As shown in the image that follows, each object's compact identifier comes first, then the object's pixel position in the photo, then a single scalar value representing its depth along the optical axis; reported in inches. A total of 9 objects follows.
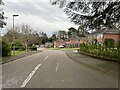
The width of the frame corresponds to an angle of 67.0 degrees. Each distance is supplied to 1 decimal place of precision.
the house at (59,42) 2373.3
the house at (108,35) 1229.3
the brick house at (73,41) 2102.1
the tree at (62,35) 2637.7
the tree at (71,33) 2497.6
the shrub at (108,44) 401.3
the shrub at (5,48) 519.1
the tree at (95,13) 241.5
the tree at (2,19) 358.7
